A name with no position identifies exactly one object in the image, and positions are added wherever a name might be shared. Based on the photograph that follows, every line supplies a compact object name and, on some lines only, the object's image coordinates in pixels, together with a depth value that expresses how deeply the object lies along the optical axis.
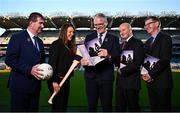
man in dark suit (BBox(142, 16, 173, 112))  2.17
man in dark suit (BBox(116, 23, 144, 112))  2.23
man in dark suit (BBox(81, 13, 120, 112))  2.11
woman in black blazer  2.12
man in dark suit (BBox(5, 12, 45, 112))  1.84
